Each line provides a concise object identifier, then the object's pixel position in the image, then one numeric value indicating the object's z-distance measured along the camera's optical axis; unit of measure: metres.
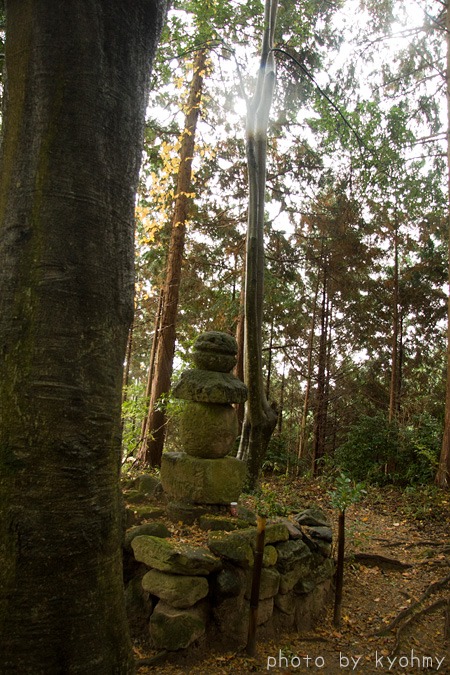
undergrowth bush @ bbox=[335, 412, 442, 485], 11.48
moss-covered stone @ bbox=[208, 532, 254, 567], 4.19
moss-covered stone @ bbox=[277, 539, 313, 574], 4.58
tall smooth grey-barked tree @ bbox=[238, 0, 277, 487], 8.00
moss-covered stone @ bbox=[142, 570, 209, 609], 3.81
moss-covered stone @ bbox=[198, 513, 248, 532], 4.73
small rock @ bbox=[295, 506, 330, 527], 5.73
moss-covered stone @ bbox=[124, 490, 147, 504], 5.56
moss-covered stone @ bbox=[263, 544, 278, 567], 4.37
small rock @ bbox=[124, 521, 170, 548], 4.40
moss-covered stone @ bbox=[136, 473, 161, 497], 5.80
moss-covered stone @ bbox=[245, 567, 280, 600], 4.23
